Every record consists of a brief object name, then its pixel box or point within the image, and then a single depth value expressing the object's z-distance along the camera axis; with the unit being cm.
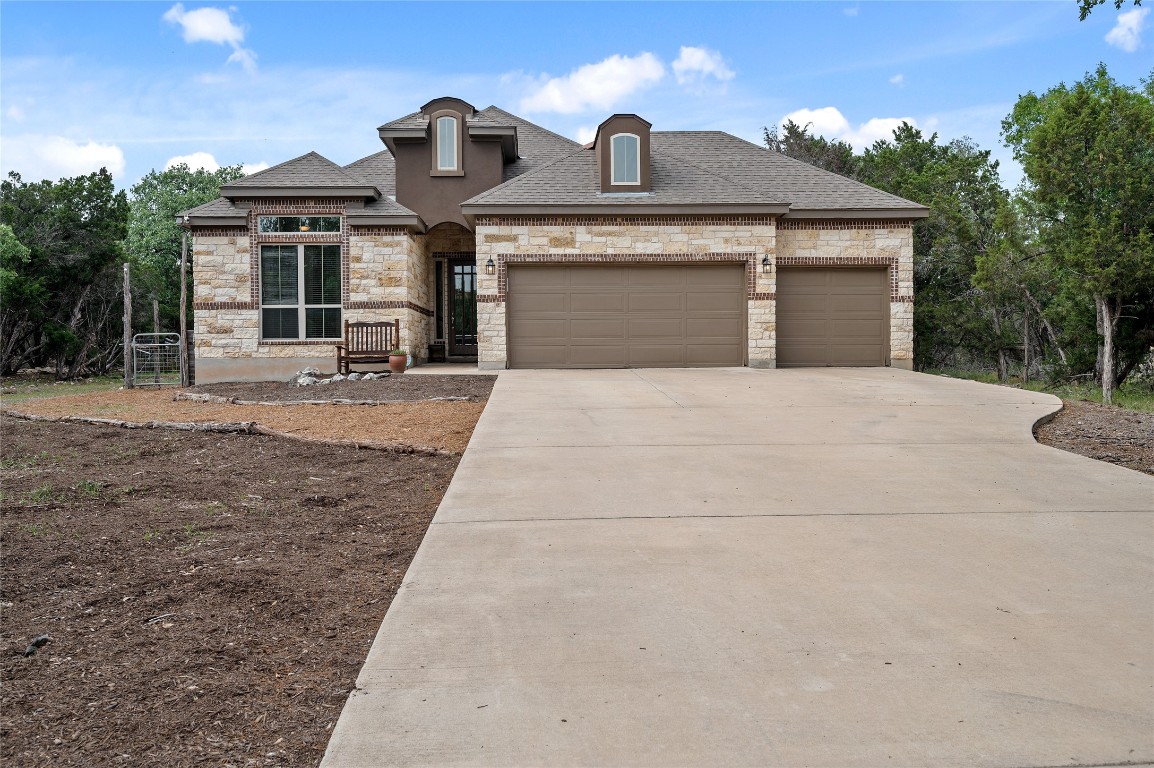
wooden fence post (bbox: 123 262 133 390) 1919
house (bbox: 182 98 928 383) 1692
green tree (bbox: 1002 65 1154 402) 1975
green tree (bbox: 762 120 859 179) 3366
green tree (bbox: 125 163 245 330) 3370
